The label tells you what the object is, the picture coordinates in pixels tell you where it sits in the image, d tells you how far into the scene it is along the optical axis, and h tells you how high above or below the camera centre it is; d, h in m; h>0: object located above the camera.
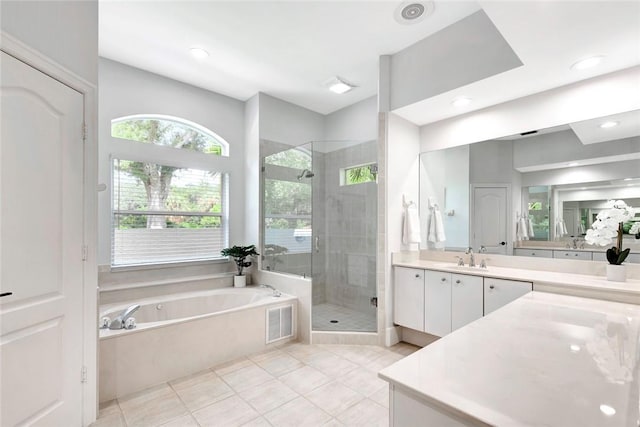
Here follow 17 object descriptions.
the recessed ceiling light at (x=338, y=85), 3.53 +1.62
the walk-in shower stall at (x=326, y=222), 3.41 -0.10
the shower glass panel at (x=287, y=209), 3.71 +0.07
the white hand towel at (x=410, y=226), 3.21 -0.14
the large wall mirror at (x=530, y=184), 2.32 +0.28
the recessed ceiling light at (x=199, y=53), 2.99 +1.70
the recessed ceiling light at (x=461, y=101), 2.74 +1.09
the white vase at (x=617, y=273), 2.10 -0.43
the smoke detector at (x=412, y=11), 2.29 +1.66
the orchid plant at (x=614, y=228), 2.16 -0.11
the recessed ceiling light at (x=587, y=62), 2.05 +1.10
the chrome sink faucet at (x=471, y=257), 2.96 -0.44
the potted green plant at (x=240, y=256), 3.79 -0.55
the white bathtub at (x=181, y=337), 2.20 -1.09
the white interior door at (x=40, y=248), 1.47 -0.19
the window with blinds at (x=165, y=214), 3.24 +0.01
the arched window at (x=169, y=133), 3.33 +1.02
